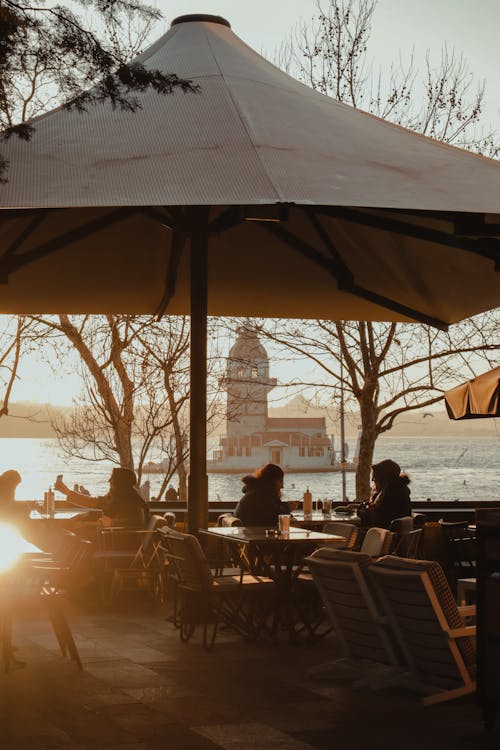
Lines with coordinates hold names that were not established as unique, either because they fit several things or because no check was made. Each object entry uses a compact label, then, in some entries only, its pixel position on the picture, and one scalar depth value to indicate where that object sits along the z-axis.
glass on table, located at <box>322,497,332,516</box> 9.86
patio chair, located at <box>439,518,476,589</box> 10.25
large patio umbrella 4.81
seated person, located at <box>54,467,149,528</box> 9.93
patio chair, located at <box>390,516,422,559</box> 7.90
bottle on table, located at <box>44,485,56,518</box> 10.22
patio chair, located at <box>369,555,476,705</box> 5.27
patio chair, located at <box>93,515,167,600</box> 9.62
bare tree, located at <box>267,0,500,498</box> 17.92
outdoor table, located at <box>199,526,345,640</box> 7.46
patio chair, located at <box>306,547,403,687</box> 5.71
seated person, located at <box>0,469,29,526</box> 8.06
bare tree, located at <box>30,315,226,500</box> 17.77
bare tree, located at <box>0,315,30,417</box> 18.38
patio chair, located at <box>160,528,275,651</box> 7.17
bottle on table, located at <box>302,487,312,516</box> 9.73
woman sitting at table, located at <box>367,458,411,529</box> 9.37
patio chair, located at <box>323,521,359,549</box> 8.02
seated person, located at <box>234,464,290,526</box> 8.89
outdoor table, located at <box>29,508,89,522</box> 10.26
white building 159.25
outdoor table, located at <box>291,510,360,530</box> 9.24
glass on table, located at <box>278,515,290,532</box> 7.86
